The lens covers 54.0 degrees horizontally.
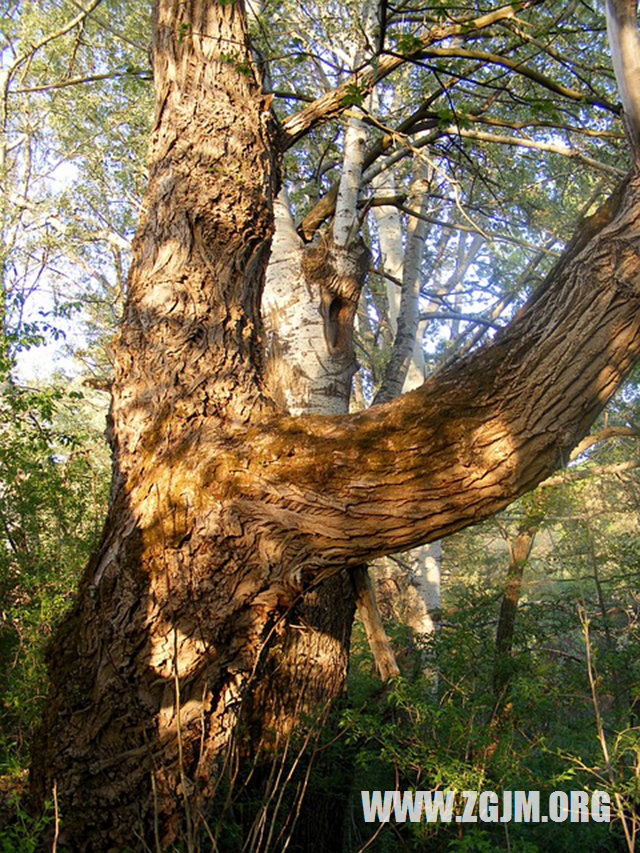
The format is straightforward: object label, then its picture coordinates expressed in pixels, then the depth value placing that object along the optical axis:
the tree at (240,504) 2.28
